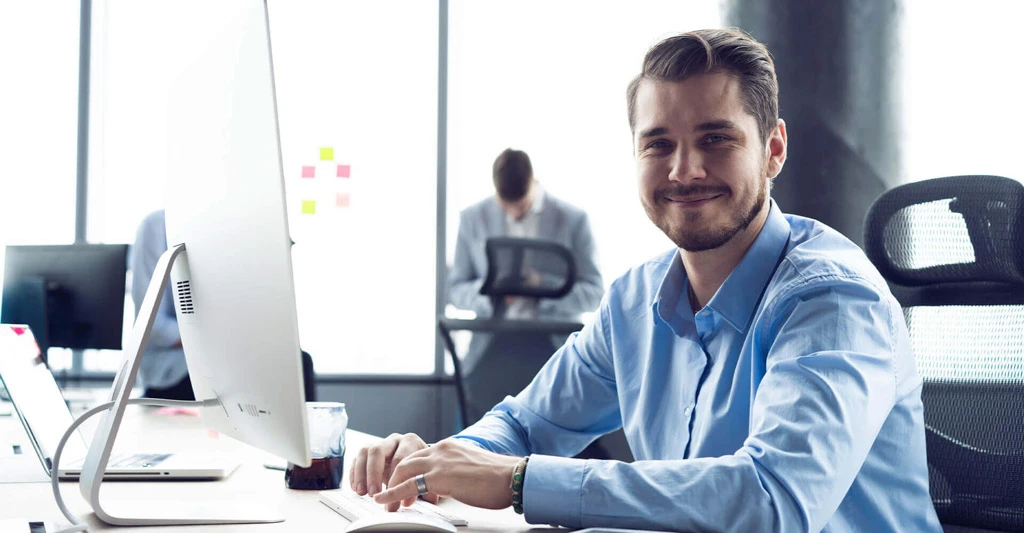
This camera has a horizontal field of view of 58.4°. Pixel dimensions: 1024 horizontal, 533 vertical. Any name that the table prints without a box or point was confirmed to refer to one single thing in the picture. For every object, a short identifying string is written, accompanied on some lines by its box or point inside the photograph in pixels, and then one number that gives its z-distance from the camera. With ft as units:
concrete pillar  10.30
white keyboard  3.43
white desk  3.41
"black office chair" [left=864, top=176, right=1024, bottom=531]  4.27
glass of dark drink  4.11
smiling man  3.08
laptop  4.13
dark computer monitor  8.50
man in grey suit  11.93
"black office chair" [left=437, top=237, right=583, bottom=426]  9.75
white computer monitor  2.81
